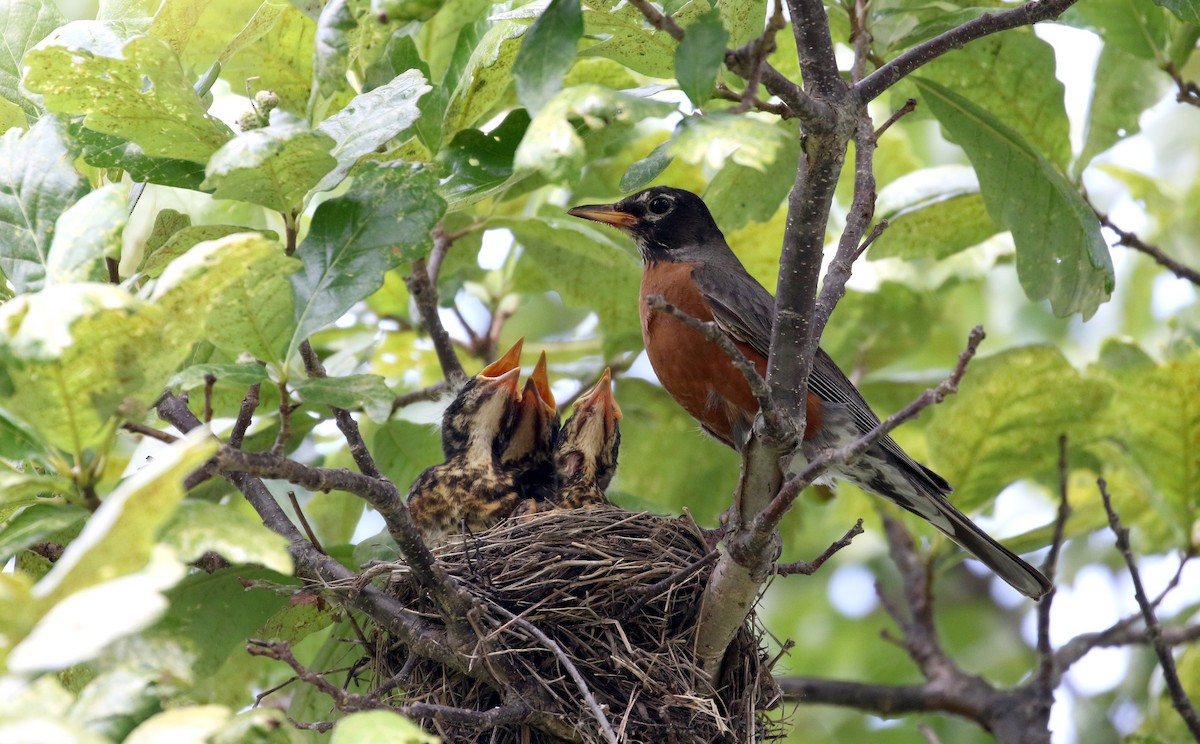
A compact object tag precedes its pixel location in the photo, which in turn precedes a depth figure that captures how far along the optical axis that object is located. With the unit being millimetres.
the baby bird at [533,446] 9430
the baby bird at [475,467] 8570
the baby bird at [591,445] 9070
